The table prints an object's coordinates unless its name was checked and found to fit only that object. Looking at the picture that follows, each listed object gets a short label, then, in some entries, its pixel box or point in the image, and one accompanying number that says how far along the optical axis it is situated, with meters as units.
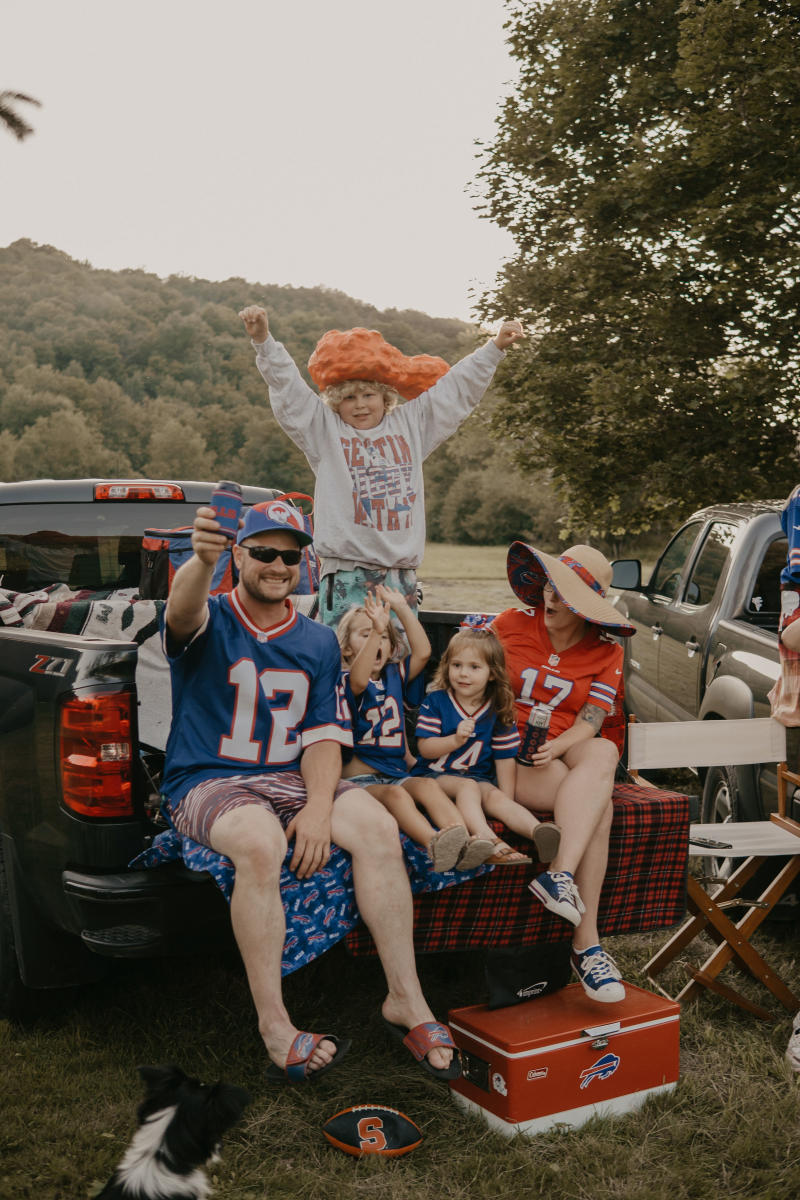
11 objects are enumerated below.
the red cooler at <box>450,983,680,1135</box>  2.93
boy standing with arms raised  4.16
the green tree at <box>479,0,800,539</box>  11.30
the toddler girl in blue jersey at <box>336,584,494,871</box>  3.41
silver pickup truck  4.61
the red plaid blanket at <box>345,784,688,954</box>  3.26
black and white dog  2.26
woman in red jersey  3.24
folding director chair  3.73
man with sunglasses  2.87
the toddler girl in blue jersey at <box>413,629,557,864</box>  3.55
